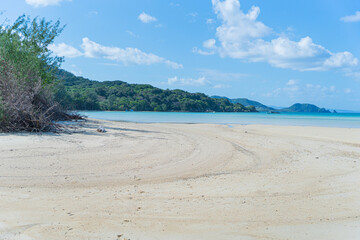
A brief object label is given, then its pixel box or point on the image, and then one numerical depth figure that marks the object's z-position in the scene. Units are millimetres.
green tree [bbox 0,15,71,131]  10617
